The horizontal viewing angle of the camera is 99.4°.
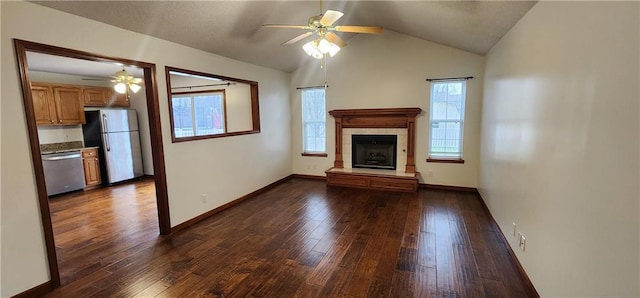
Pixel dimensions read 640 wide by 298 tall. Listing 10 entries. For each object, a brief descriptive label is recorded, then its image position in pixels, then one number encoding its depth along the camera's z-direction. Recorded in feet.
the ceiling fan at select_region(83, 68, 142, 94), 15.44
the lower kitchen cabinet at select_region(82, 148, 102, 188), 18.31
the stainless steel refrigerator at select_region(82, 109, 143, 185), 19.12
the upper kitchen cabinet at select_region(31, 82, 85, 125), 16.48
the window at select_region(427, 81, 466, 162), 16.29
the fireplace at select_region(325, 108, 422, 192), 16.85
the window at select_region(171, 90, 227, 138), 19.97
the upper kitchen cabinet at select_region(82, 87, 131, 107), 18.84
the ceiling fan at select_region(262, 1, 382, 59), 8.39
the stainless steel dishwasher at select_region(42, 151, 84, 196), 16.43
